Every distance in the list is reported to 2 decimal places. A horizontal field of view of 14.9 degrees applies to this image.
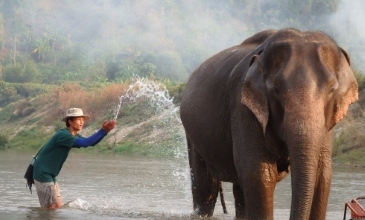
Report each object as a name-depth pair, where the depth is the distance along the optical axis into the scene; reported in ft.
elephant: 33.43
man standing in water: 51.62
